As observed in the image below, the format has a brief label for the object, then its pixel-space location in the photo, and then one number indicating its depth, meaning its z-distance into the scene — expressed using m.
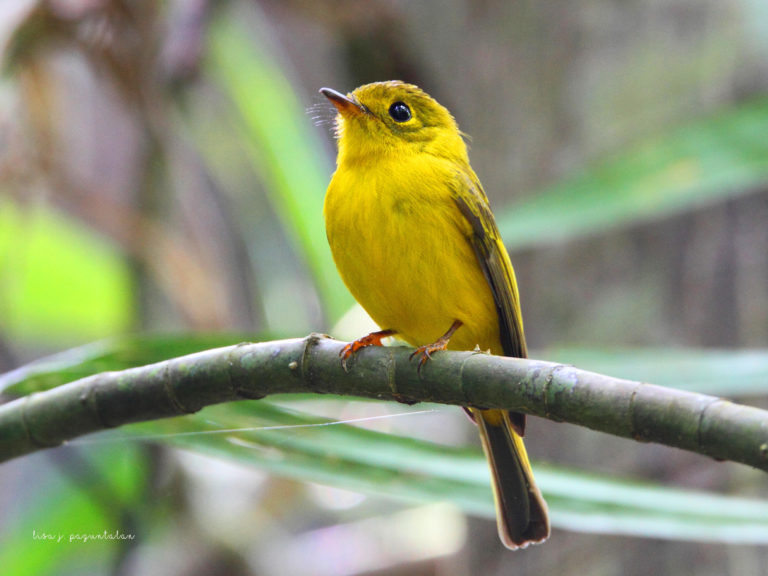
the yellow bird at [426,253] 4.84
